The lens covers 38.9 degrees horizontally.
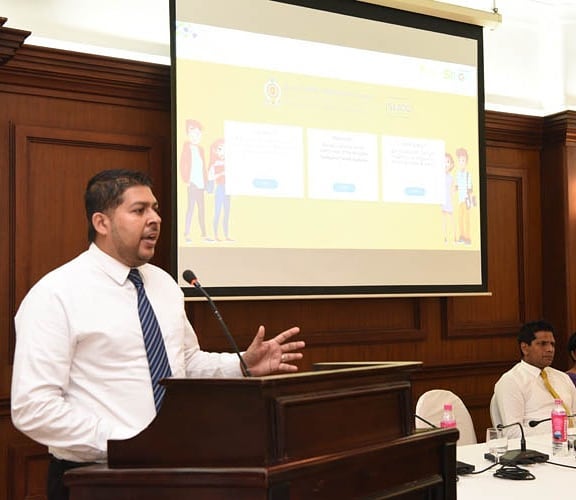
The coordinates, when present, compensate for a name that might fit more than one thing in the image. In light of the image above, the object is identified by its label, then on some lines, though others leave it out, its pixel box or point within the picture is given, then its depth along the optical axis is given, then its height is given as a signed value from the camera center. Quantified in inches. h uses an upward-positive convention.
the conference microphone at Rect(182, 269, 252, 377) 82.7 -1.2
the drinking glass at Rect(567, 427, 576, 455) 130.7 -29.2
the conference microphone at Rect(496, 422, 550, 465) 119.9 -28.2
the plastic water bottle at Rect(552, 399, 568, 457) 129.5 -26.7
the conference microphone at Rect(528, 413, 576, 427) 131.6 -25.1
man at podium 79.2 -7.2
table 103.5 -28.9
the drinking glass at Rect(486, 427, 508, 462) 124.6 -26.9
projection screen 175.0 +28.7
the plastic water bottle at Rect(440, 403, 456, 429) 131.1 -24.3
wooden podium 60.6 -13.7
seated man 176.1 -25.8
